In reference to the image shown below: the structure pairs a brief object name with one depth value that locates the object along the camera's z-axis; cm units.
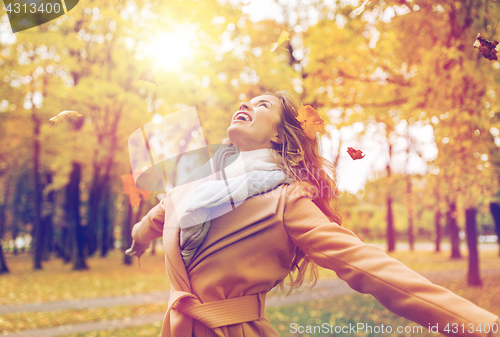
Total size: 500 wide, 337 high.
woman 124
